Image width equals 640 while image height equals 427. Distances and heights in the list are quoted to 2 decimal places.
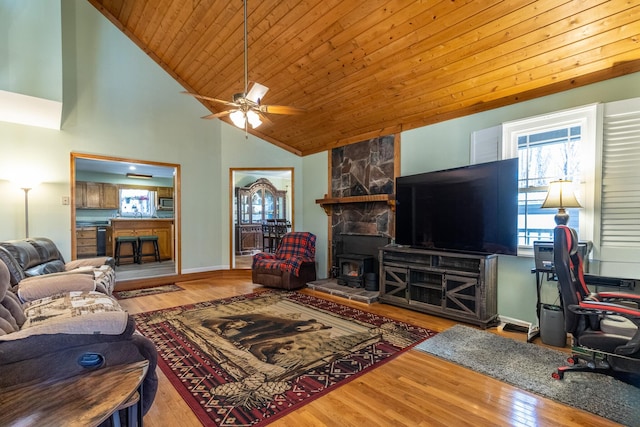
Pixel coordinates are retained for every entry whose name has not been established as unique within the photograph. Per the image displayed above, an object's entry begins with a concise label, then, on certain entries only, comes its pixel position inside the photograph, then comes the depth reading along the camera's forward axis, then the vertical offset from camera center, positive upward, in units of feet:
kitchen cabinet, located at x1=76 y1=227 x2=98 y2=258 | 24.18 -2.92
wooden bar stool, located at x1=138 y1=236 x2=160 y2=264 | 23.99 -3.32
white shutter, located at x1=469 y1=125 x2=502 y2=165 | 11.61 +2.53
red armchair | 16.44 -3.19
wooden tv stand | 10.88 -3.04
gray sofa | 3.61 -1.87
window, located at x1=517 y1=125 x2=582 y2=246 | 10.06 +1.34
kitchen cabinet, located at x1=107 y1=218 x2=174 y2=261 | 23.20 -1.97
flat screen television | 10.21 -0.02
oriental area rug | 6.66 -4.32
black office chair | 6.12 -2.58
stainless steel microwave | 30.22 +0.38
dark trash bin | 9.23 -3.69
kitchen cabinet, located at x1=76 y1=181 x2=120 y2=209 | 25.98 +0.99
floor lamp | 13.99 -0.32
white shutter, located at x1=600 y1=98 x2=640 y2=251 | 8.86 +0.93
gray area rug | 6.41 -4.23
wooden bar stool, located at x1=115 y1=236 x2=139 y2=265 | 23.13 -3.05
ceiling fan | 9.36 +3.28
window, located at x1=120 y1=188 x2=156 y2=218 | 28.73 +0.44
